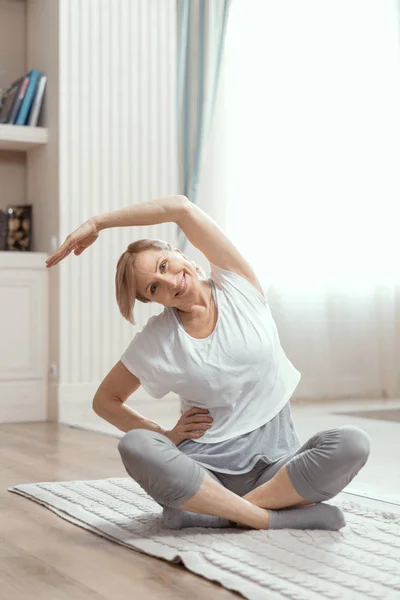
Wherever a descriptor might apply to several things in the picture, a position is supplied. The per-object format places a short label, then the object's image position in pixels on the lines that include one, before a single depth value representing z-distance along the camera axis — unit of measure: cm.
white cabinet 424
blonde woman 190
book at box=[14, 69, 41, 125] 434
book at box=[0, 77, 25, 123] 439
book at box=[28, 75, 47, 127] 436
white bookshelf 425
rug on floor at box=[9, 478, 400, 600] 157
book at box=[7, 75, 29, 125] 435
